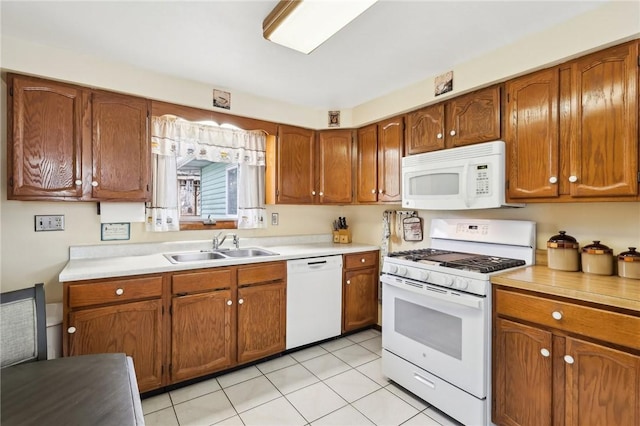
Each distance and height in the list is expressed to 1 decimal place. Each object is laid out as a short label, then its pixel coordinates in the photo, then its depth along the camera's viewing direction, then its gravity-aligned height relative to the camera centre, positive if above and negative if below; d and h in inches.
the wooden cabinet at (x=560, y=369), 52.8 -30.4
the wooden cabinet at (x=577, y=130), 62.5 +18.2
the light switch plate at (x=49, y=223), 87.0 -3.3
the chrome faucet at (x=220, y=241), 110.7 -10.9
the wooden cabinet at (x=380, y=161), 111.6 +19.1
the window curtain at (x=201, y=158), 103.9 +19.8
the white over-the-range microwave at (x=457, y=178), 82.0 +9.5
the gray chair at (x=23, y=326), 46.9 -18.1
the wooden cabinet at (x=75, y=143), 77.2 +18.5
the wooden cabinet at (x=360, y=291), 120.6 -32.2
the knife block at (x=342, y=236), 141.7 -11.6
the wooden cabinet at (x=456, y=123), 84.8 +26.7
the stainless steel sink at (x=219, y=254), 105.1 -15.2
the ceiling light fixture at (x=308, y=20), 57.9 +38.6
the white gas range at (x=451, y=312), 70.4 -26.0
